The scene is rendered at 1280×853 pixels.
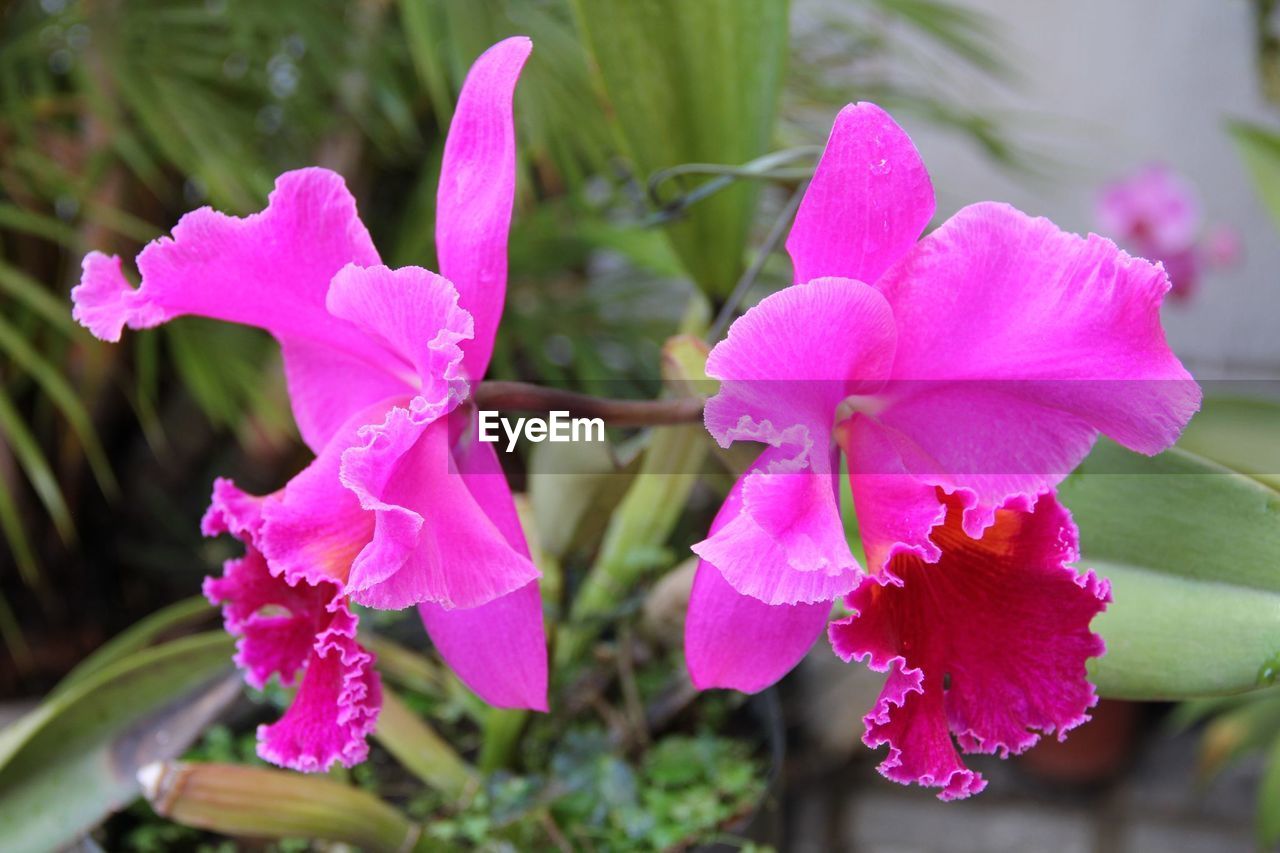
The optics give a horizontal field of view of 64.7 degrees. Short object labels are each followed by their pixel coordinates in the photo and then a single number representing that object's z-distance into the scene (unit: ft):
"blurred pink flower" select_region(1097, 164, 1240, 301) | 4.60
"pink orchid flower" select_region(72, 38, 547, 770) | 1.03
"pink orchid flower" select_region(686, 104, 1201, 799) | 0.97
